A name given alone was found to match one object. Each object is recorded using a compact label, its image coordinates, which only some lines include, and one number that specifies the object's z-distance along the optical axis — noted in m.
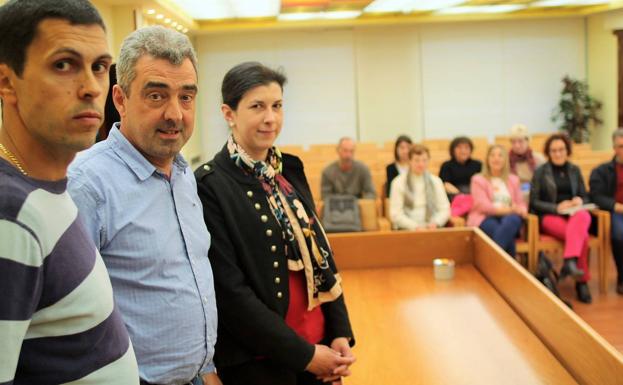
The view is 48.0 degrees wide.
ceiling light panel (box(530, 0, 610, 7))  10.76
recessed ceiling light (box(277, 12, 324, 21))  11.20
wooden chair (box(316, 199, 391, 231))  5.73
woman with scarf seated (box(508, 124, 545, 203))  7.21
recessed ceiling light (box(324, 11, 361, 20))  11.24
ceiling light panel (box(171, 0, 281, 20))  9.54
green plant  11.99
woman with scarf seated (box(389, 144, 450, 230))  5.73
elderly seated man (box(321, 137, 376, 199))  6.71
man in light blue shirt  1.38
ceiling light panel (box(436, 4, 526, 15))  11.11
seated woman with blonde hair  5.82
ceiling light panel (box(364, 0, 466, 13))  10.21
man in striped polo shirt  0.87
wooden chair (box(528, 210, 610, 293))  5.58
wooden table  2.22
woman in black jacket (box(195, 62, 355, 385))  1.83
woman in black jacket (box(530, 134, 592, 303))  5.57
